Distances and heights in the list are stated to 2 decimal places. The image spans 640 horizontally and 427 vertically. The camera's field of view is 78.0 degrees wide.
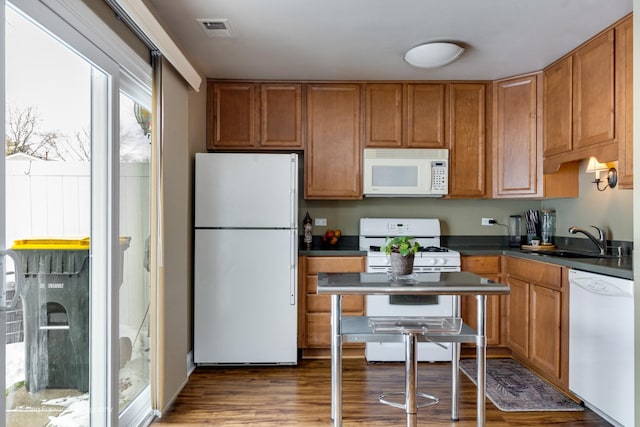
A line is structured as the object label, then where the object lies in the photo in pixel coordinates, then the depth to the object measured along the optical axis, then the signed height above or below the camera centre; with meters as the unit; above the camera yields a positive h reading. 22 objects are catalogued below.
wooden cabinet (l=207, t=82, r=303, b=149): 3.50 +0.84
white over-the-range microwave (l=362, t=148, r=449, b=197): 3.53 +0.35
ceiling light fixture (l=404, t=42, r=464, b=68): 2.71 +1.11
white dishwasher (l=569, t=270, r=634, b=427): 2.11 -0.77
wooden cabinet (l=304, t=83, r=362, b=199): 3.54 +0.64
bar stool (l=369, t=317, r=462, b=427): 1.98 -0.62
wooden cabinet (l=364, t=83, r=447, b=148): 3.54 +0.86
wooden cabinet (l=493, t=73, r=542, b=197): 3.33 +0.63
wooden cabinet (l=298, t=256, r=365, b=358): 3.33 -0.79
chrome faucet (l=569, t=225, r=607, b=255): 2.87 -0.21
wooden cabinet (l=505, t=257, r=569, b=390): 2.66 -0.78
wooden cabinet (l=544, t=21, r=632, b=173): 2.47 +0.76
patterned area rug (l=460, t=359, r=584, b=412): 2.54 -1.25
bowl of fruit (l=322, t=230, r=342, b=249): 3.73 -0.26
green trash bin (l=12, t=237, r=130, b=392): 1.44 -0.41
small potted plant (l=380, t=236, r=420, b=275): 2.13 -0.24
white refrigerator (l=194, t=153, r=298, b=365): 3.10 -0.39
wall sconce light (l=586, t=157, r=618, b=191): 2.87 +0.30
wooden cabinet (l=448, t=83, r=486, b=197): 3.55 +0.65
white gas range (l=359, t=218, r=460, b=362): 3.22 -0.77
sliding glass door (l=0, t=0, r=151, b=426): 1.33 -0.08
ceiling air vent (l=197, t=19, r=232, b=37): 2.45 +1.17
